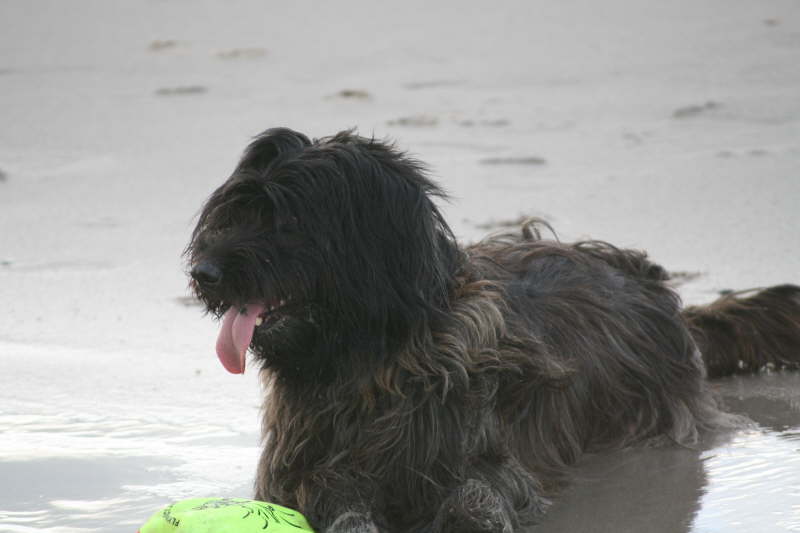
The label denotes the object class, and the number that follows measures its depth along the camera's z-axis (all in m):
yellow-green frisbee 7.16
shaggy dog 7.93
